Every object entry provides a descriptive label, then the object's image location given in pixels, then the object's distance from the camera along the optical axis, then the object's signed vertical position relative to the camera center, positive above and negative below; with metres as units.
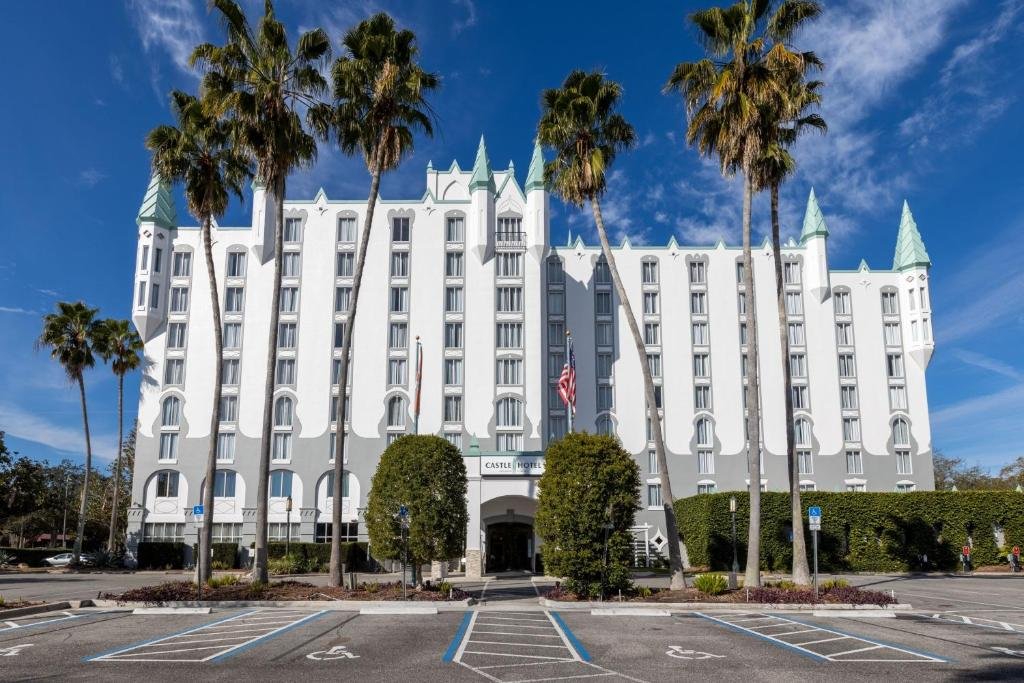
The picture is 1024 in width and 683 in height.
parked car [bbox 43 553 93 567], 53.78 -5.55
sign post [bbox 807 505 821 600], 25.23 -0.97
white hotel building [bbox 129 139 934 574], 57.22 +10.27
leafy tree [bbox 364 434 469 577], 26.48 -0.50
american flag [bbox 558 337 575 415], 37.50 +4.78
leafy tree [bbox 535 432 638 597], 25.05 -0.79
